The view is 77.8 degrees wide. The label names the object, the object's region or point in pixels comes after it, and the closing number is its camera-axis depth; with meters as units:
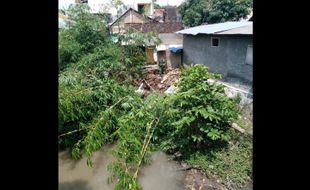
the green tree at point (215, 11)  13.86
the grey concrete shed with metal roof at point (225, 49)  6.71
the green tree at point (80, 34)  7.21
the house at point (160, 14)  18.67
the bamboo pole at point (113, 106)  4.27
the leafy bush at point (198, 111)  4.10
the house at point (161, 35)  9.65
